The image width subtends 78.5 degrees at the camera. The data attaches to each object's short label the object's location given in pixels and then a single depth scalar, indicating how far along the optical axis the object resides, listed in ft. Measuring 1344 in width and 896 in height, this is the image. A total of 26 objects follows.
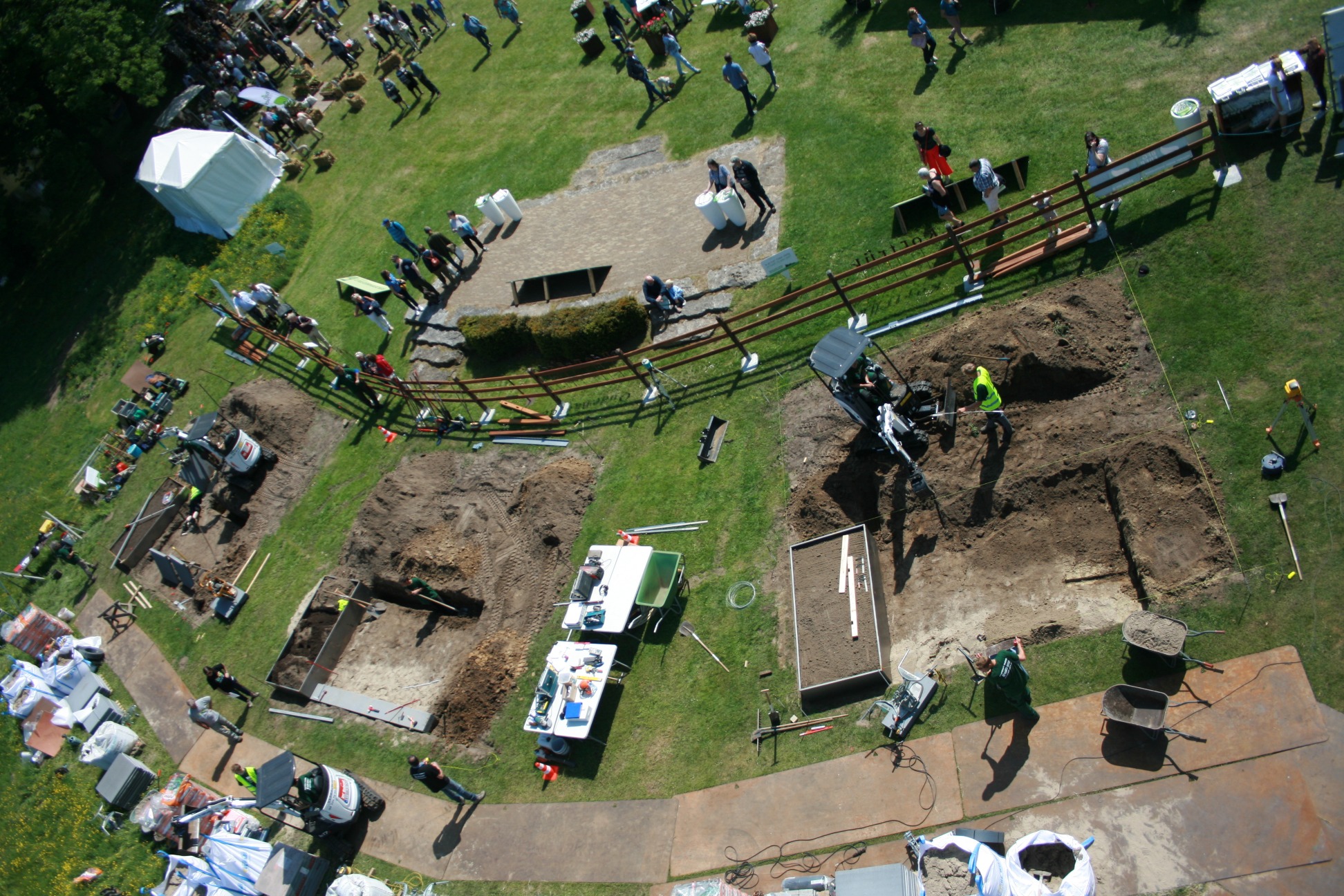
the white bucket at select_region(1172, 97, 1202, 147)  48.32
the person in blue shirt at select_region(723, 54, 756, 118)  69.62
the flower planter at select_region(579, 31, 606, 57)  92.68
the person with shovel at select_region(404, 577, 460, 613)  61.31
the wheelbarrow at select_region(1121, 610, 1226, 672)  35.70
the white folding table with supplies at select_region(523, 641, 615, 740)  47.91
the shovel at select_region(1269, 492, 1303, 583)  37.22
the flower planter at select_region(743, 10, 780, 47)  76.95
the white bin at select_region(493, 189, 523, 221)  82.17
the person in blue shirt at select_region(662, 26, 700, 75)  79.36
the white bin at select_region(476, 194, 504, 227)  82.69
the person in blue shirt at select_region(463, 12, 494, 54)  101.50
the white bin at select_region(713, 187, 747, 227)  66.28
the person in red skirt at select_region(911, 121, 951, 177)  56.13
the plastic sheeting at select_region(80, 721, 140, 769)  65.00
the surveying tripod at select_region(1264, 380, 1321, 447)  38.01
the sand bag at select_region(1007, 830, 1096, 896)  30.56
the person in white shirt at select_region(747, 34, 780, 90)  70.49
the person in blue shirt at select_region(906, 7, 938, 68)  63.16
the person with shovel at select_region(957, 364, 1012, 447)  43.68
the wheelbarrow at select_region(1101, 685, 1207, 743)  34.86
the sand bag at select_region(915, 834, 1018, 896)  33.17
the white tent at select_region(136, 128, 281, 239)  97.19
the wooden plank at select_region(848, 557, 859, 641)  43.95
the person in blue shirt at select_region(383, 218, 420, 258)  80.78
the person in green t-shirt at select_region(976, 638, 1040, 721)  36.47
